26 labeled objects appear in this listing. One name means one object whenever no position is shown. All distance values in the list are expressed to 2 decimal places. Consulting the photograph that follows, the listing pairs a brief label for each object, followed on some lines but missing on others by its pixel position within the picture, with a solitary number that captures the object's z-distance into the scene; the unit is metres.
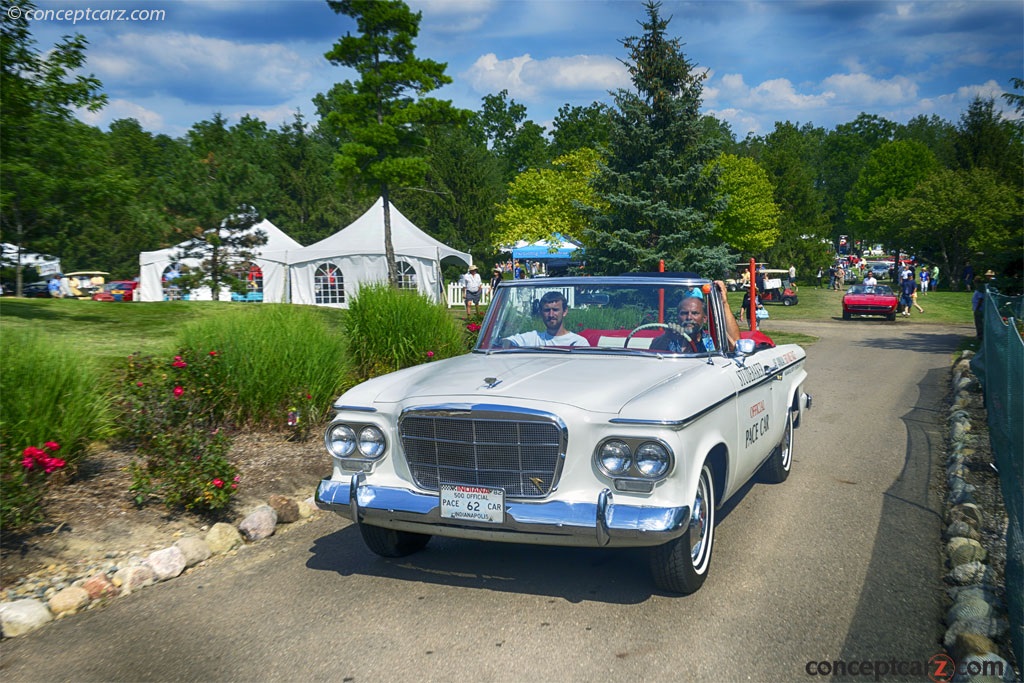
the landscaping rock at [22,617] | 4.56
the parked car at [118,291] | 41.41
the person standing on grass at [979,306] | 19.34
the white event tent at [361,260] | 32.72
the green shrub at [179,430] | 6.26
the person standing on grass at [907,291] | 34.66
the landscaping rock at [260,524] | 6.22
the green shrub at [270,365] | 8.45
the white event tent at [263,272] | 33.97
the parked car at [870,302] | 31.42
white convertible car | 4.52
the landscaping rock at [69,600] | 4.82
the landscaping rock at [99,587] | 5.01
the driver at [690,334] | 5.95
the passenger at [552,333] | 6.23
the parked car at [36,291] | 47.22
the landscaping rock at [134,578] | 5.17
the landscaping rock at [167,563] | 5.37
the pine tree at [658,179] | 26.88
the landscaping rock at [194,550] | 5.62
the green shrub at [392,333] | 10.66
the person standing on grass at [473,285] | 29.50
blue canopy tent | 37.03
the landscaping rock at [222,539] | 5.88
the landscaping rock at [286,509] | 6.60
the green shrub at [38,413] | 5.38
